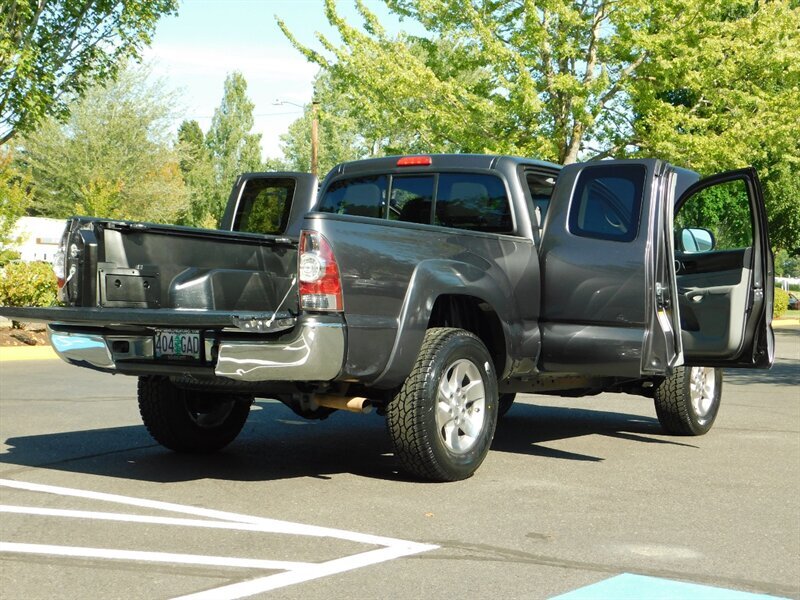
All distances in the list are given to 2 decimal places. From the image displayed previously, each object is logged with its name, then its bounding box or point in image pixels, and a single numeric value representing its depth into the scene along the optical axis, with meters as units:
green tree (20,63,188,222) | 52.06
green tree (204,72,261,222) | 65.12
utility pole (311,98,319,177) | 38.59
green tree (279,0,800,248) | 22.39
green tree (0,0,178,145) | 21.64
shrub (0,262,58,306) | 20.31
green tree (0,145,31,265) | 22.75
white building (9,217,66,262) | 36.81
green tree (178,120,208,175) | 78.94
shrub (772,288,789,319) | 40.28
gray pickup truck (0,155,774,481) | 6.24
